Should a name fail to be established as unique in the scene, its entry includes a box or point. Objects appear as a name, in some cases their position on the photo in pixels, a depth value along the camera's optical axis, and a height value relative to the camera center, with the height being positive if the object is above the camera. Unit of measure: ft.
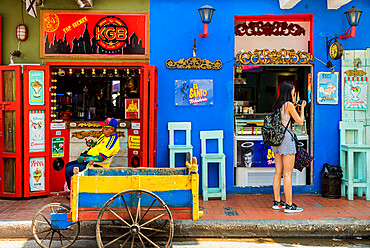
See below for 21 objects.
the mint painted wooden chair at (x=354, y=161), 21.93 -2.54
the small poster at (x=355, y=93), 23.38 +1.74
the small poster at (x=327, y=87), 23.32 +2.12
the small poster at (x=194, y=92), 23.21 +1.78
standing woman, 18.86 -1.57
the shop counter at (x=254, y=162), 23.85 -2.76
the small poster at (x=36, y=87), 22.24 +2.00
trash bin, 22.43 -3.82
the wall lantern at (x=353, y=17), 21.63 +6.15
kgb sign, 22.94 +5.40
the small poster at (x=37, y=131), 22.30 -0.69
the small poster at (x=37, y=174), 22.38 -3.34
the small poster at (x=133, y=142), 23.93 -1.46
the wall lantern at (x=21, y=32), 22.79 +5.50
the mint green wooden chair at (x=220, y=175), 22.12 -3.38
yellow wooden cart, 13.99 -3.13
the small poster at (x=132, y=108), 25.45 +0.83
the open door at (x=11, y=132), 21.97 -0.74
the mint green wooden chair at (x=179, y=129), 22.94 -0.58
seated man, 19.92 -1.62
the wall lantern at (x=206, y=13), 21.31 +6.29
